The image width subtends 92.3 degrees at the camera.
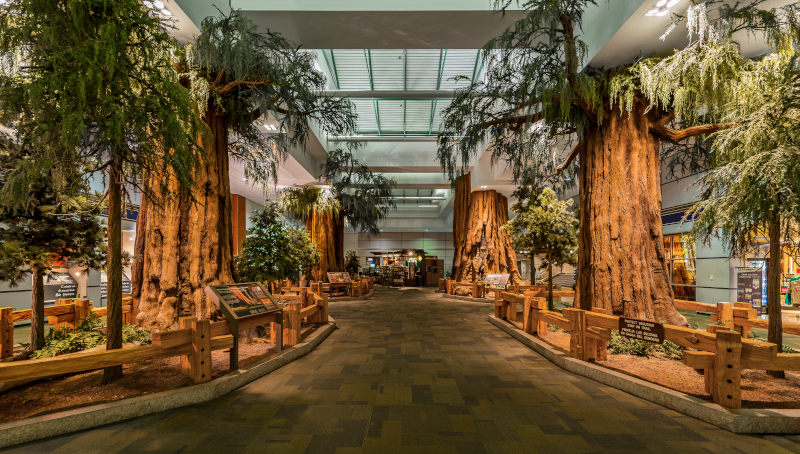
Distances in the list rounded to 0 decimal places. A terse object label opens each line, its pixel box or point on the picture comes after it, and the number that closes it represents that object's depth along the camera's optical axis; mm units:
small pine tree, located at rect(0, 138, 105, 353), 4336
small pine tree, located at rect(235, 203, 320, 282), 8078
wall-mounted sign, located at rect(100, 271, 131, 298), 9656
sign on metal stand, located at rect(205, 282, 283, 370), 4117
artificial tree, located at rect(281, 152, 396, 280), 13727
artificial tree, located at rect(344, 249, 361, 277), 21031
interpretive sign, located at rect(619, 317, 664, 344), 3598
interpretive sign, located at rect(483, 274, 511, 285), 12477
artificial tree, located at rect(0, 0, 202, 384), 2830
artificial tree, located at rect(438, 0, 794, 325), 4719
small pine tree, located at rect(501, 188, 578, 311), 8680
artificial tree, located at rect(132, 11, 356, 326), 4727
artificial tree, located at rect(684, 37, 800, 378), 3191
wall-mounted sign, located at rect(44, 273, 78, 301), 7891
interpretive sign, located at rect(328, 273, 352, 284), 14500
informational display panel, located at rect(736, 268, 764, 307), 8281
